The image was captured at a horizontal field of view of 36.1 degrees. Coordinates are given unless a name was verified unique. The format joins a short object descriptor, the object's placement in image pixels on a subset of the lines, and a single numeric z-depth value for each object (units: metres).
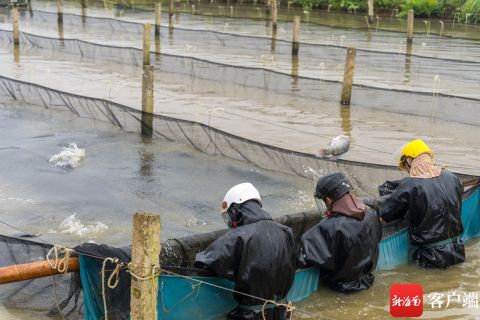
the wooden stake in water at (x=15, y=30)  23.67
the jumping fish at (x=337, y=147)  11.02
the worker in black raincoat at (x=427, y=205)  6.60
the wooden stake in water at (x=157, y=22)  27.47
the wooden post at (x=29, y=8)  34.34
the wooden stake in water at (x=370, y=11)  33.57
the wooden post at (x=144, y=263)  4.41
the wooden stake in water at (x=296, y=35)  23.27
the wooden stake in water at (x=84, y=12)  31.95
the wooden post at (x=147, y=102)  12.51
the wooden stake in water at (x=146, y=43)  19.78
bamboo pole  4.80
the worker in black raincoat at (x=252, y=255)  5.11
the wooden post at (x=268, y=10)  38.17
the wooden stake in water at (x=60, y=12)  30.32
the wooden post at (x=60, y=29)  28.62
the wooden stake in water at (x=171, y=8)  30.87
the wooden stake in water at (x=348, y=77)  15.43
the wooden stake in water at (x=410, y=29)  26.09
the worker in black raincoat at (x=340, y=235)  5.89
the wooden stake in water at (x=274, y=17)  28.59
